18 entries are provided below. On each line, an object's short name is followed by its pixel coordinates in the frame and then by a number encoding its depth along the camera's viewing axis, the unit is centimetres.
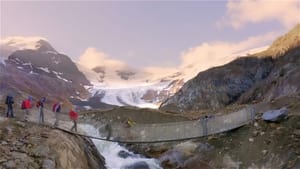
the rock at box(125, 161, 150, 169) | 1792
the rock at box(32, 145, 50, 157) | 1278
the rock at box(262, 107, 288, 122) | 1736
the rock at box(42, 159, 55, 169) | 1232
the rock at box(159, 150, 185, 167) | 1742
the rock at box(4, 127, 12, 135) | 1349
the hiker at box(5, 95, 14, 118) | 1494
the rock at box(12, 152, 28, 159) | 1237
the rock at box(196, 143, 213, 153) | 1758
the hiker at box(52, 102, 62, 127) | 1583
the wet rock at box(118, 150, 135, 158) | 1972
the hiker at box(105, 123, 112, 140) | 1837
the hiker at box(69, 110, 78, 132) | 1628
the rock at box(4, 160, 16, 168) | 1187
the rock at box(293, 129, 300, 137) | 1587
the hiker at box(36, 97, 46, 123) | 1536
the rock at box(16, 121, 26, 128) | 1413
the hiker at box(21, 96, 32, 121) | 1503
